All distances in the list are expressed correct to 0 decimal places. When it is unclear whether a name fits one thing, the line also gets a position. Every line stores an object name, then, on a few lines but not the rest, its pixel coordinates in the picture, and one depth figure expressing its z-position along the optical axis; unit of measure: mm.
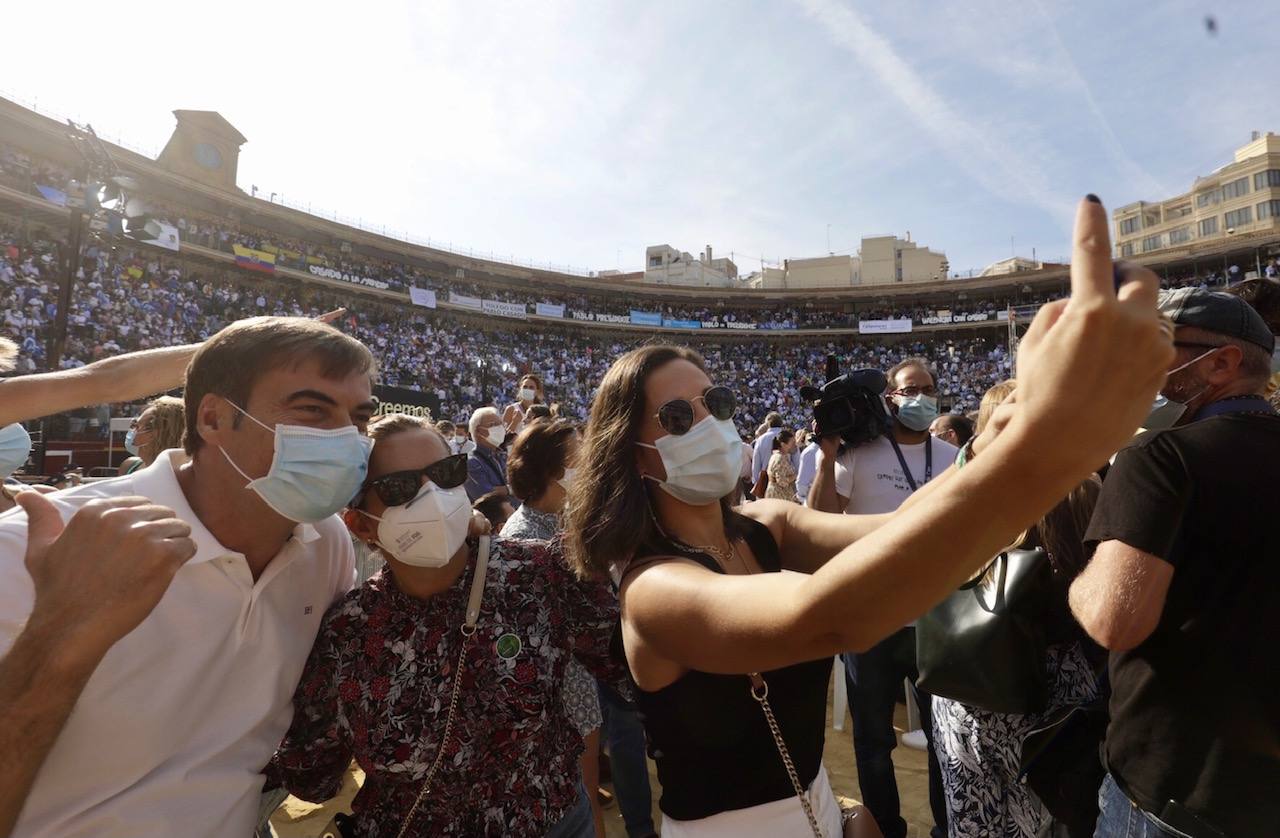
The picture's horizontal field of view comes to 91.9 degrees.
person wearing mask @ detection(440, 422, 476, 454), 8136
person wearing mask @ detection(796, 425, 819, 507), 5957
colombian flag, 26922
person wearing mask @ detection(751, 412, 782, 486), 8994
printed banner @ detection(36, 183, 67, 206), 21016
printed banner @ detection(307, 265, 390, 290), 29672
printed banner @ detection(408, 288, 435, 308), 32844
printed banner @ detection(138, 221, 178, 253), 23578
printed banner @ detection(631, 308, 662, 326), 40188
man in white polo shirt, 1061
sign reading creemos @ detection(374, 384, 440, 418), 17734
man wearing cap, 1521
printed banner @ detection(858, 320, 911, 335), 39875
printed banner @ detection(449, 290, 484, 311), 34844
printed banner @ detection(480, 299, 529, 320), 35750
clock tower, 27797
